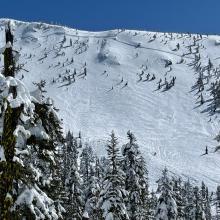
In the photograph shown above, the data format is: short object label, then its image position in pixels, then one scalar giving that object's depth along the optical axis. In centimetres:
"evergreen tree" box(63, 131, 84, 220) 5022
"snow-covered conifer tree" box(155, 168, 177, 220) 4616
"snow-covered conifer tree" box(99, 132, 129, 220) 3359
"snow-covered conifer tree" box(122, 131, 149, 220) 3739
